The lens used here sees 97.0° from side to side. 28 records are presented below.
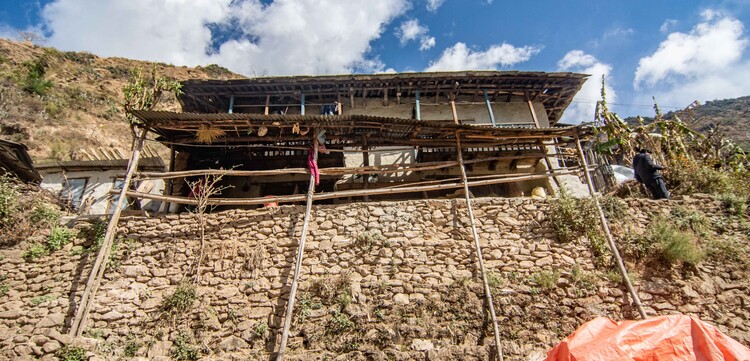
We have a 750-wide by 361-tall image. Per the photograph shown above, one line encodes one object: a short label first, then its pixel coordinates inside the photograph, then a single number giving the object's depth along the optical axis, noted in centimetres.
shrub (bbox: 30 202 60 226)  672
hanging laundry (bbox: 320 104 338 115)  1162
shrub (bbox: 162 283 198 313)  591
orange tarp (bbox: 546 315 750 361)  358
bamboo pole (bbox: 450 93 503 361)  527
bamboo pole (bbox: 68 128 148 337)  558
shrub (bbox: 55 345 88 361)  512
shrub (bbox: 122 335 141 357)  548
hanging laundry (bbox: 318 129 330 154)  807
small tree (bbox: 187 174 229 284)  644
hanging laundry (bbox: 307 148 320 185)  754
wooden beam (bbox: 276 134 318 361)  519
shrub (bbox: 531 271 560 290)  605
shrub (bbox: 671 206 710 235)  681
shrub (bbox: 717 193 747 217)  703
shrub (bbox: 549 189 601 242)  675
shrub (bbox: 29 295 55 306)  582
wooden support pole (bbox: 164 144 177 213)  887
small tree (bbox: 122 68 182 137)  730
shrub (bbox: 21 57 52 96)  2111
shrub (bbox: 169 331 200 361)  543
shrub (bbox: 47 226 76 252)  646
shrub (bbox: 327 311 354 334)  562
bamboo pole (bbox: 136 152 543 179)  723
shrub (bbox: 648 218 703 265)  611
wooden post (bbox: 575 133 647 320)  573
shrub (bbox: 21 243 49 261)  631
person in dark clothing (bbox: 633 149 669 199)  786
